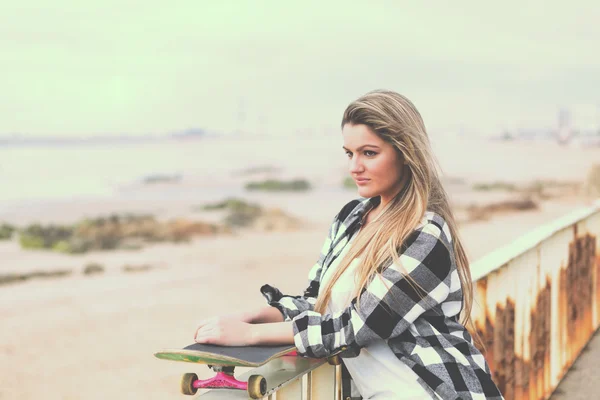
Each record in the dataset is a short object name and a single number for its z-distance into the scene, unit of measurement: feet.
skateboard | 11.40
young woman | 12.04
